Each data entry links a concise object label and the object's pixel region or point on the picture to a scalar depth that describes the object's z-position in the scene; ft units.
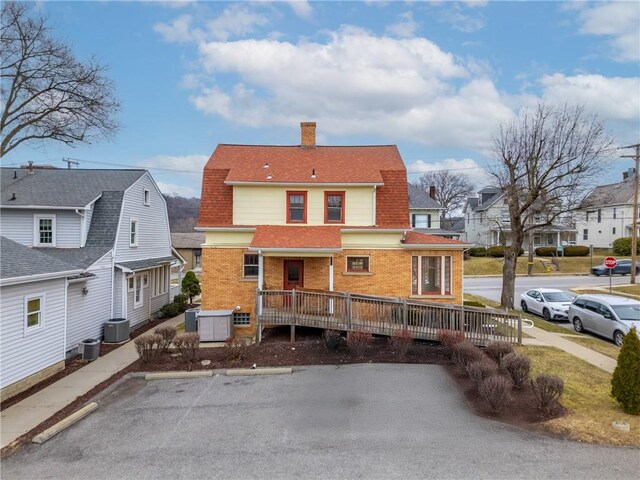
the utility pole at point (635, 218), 92.57
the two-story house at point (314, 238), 48.01
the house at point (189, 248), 130.82
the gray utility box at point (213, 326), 43.91
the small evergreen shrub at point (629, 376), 24.79
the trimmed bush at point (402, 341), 37.60
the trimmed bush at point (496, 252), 144.87
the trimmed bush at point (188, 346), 36.06
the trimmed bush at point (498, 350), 33.55
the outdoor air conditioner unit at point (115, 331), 46.96
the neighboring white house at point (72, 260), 31.30
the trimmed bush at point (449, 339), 36.24
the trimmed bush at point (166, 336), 38.04
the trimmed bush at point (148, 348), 36.29
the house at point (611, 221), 159.02
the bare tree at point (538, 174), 61.65
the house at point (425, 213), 128.36
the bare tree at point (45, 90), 55.93
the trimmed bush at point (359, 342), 37.09
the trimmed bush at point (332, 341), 38.32
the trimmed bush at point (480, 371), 28.04
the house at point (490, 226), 159.94
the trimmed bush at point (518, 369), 28.43
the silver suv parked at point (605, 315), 45.80
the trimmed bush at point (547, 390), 24.31
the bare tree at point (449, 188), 223.30
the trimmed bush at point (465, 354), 32.13
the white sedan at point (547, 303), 59.69
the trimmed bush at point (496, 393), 25.05
